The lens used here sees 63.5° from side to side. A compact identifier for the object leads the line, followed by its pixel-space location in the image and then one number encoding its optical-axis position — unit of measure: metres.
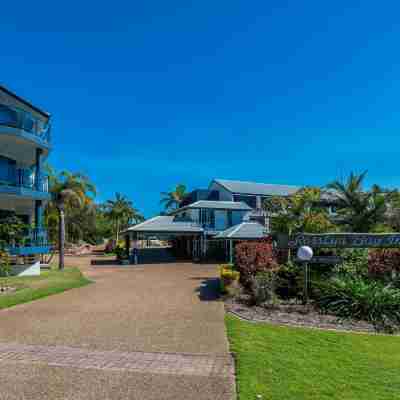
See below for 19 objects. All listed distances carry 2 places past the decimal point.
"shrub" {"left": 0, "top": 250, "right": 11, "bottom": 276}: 12.76
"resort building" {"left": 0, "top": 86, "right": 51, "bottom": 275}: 16.80
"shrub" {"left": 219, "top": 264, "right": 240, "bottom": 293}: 11.87
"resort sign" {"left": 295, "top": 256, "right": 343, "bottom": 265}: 10.91
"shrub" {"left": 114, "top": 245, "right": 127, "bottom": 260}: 29.58
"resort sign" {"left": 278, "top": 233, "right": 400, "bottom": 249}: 10.71
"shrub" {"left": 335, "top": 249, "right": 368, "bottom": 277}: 11.66
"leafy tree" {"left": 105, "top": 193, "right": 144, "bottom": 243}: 52.24
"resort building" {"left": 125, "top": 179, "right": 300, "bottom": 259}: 29.19
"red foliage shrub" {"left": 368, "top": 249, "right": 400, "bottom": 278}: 11.07
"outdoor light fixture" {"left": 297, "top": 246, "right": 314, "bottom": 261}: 10.19
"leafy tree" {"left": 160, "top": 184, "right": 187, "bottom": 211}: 56.34
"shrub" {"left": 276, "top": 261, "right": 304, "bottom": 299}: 11.45
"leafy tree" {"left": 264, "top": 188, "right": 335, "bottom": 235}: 15.13
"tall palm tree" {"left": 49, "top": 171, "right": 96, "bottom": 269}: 27.78
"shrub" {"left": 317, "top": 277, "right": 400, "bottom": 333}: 8.90
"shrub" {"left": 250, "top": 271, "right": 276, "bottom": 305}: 10.11
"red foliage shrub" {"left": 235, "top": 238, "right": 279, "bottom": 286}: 12.22
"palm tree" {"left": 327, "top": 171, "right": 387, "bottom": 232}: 20.53
